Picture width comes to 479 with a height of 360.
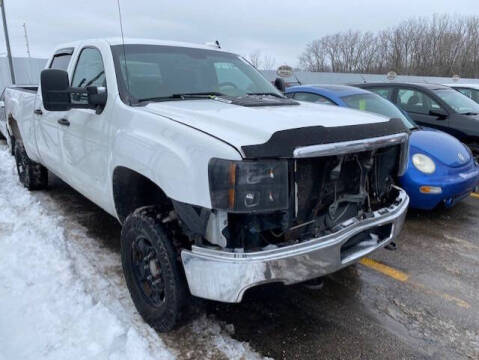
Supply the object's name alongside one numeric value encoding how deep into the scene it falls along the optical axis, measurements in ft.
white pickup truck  6.82
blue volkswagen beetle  14.82
